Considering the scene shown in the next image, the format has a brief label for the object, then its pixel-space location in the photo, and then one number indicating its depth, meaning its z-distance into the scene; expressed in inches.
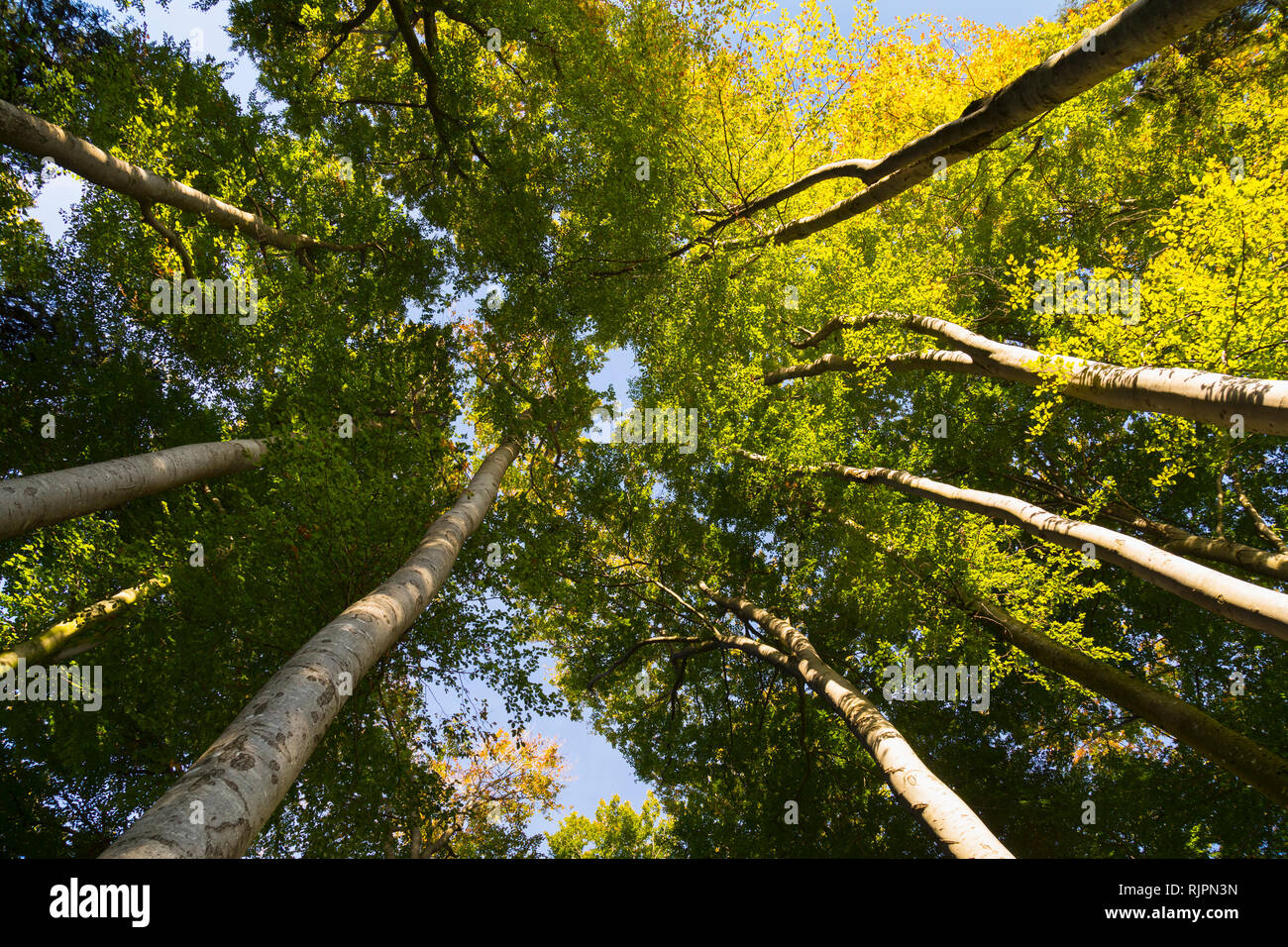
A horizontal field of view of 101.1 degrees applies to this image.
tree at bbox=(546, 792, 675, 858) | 704.4
